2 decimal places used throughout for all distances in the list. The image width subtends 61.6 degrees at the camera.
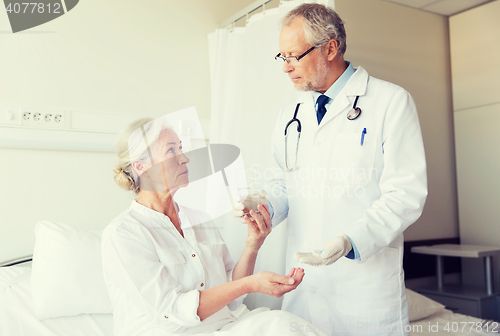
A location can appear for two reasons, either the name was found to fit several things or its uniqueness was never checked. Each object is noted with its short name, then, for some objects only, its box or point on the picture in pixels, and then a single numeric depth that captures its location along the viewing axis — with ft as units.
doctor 4.24
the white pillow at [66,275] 5.18
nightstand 8.93
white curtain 6.48
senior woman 3.82
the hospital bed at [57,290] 5.08
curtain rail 6.95
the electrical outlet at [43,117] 6.26
